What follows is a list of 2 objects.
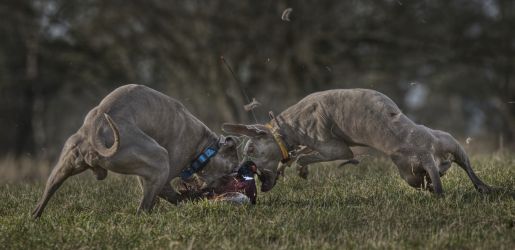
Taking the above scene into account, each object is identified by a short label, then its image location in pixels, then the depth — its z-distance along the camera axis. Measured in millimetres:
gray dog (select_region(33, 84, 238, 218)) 13133
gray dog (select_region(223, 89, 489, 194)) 14484
